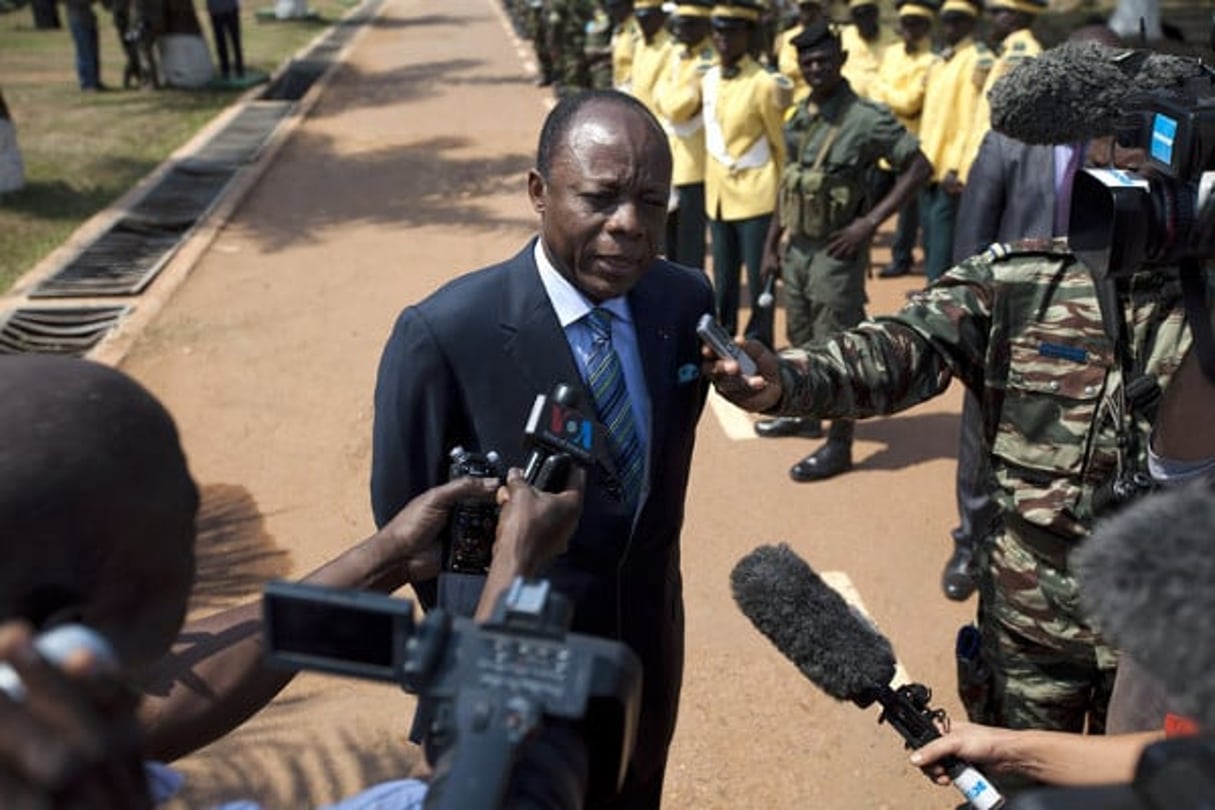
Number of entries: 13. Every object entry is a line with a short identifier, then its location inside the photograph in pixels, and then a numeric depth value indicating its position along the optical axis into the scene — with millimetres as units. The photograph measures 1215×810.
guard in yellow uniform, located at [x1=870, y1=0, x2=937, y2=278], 7711
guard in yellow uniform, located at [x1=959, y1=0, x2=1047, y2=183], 6855
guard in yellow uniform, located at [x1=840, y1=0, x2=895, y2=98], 8898
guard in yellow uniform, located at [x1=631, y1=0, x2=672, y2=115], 8406
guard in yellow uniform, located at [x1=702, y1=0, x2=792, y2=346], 6234
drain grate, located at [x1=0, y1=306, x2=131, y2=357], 6883
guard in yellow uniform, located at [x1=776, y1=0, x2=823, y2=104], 8927
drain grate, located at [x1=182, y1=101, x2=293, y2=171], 12055
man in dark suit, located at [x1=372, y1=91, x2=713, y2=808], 2238
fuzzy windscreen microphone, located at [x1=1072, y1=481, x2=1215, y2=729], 793
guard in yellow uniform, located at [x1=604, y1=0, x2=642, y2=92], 10281
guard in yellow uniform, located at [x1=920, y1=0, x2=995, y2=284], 7055
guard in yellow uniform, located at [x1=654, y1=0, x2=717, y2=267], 7039
